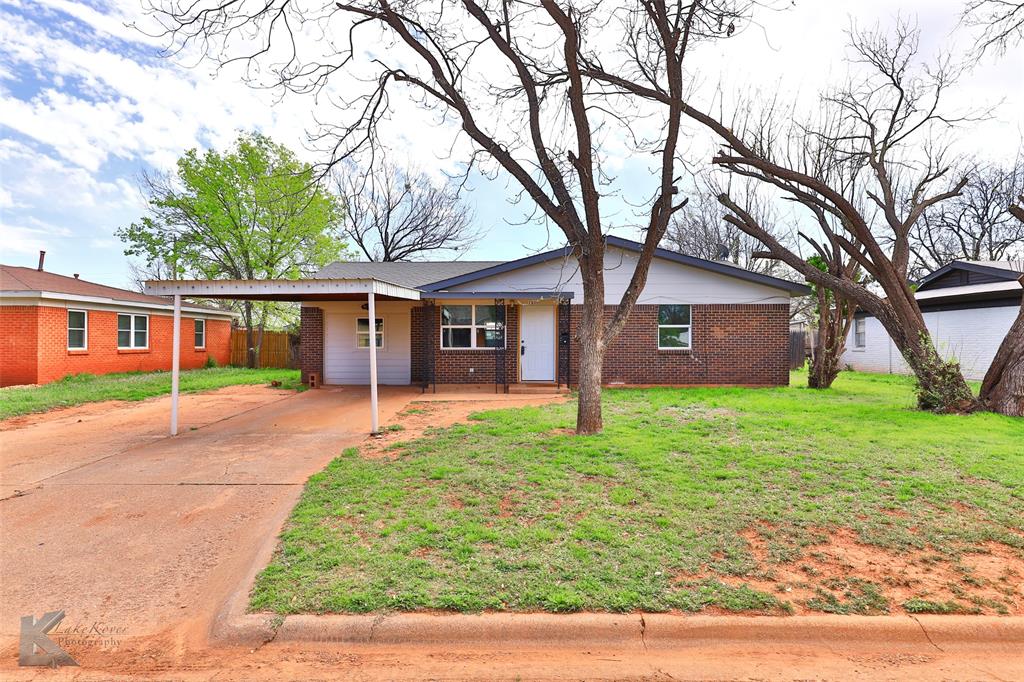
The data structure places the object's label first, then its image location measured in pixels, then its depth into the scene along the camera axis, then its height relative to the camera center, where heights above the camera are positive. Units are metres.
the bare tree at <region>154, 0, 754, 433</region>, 7.10 +3.16
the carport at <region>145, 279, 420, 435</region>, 7.46 +0.92
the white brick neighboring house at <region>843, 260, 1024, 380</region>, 14.38 +1.08
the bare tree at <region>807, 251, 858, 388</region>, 12.69 +0.32
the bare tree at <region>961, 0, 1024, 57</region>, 9.09 +6.00
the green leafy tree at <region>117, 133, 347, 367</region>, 20.55 +5.42
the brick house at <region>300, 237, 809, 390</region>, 13.09 +0.50
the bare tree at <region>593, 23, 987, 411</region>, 9.06 +2.69
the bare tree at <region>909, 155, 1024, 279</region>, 26.55 +6.66
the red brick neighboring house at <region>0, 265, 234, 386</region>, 13.88 +0.62
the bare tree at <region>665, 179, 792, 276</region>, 29.88 +6.77
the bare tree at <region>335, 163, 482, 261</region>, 28.86 +7.42
